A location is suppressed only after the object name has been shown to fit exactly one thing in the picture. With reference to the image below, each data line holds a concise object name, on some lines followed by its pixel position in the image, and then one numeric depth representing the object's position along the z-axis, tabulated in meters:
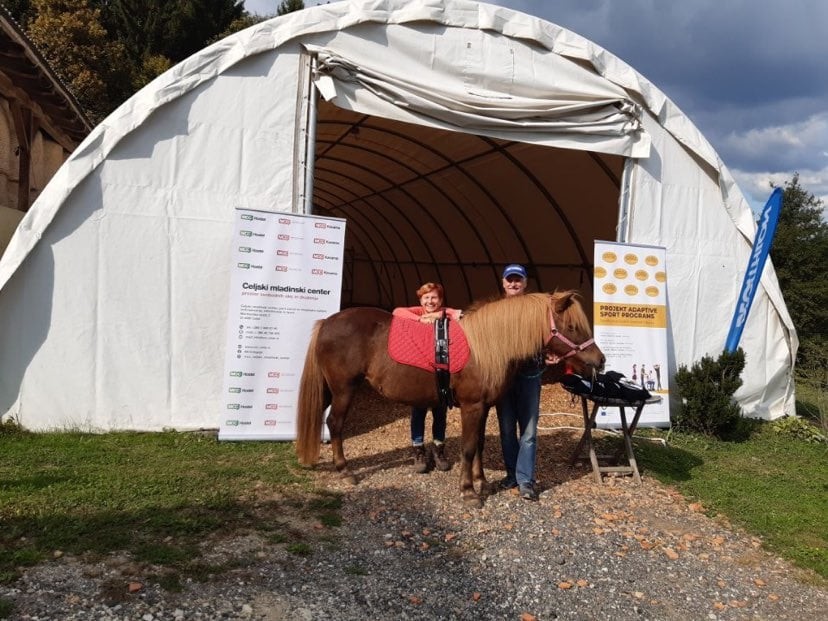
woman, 4.88
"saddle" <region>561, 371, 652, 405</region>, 4.86
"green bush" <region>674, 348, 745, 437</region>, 6.84
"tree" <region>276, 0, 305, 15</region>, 30.68
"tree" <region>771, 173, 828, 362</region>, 17.73
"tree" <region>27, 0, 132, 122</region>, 18.86
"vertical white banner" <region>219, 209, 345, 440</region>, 5.59
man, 4.60
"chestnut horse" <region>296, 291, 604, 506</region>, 4.38
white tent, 5.42
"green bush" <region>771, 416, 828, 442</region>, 7.26
